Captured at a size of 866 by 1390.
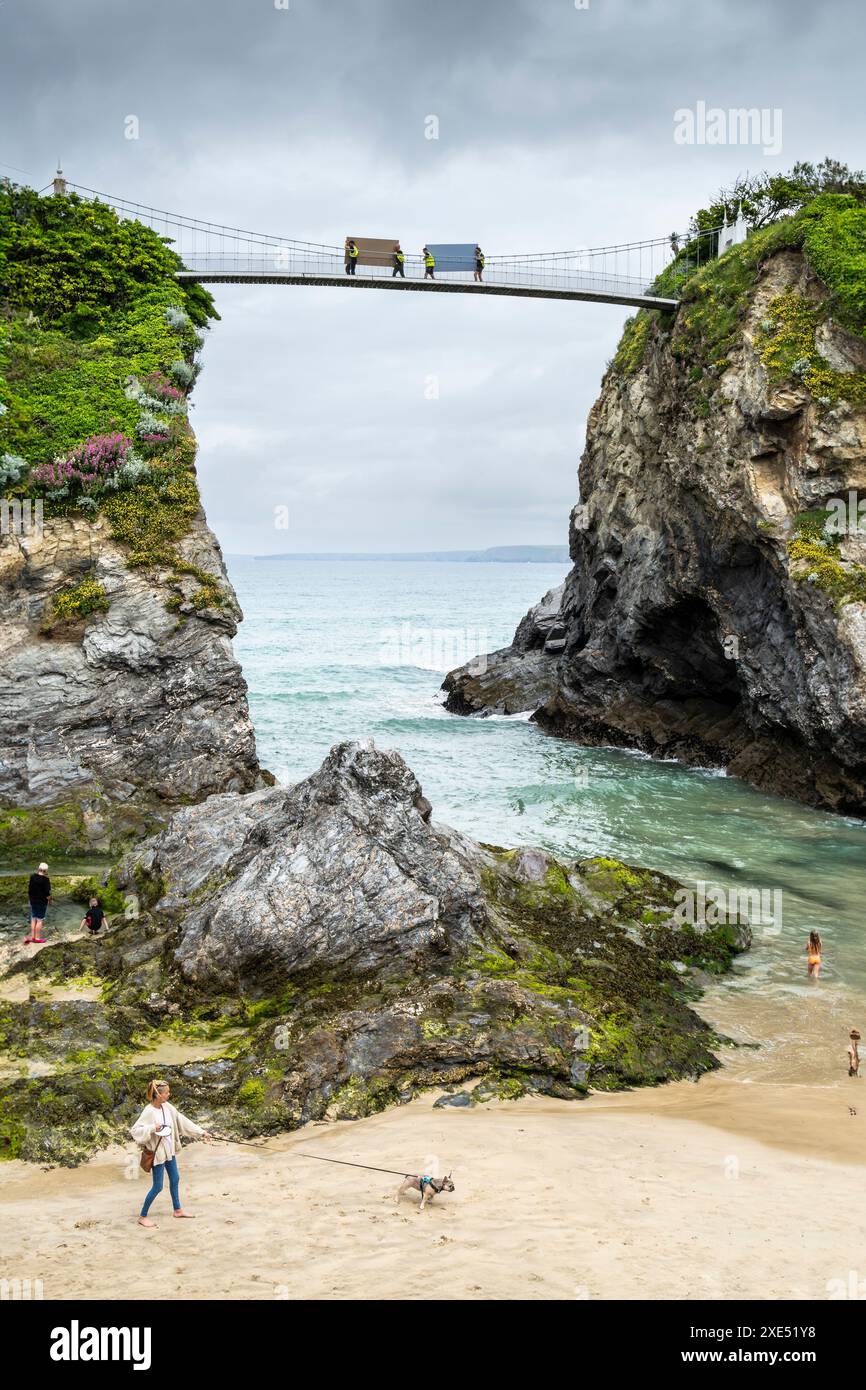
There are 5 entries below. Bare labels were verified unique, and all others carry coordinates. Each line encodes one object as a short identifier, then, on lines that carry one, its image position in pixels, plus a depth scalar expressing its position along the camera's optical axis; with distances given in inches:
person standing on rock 676.7
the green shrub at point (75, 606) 1026.1
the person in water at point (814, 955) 660.7
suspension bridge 1459.2
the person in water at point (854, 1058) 532.0
